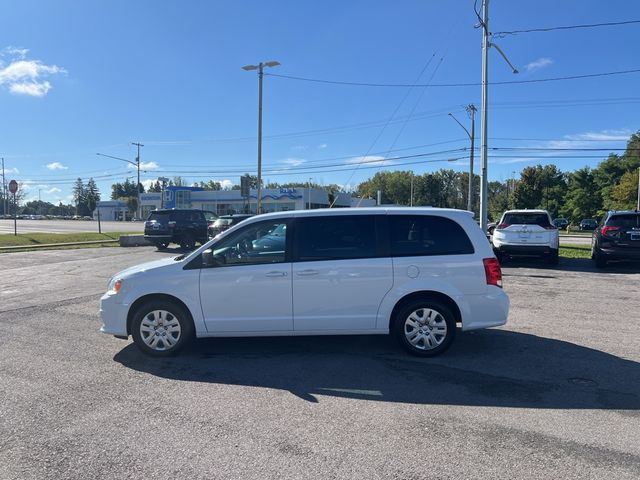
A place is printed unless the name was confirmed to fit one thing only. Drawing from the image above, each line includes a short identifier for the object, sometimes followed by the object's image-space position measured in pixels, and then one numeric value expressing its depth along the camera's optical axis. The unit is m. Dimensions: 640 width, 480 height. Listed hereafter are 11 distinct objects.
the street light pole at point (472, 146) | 35.41
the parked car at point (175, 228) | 21.30
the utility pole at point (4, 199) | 112.06
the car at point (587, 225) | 60.28
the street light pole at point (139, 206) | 65.59
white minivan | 5.56
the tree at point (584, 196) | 69.06
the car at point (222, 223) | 19.61
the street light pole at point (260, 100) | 26.56
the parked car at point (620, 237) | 13.56
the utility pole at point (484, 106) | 18.47
